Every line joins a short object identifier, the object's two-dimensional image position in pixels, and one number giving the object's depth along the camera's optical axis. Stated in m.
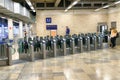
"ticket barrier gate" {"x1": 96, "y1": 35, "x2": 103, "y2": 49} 11.32
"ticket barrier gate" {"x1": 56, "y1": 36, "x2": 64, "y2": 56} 9.22
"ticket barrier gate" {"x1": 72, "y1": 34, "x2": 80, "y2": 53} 10.09
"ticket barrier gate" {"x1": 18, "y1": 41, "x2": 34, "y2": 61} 7.80
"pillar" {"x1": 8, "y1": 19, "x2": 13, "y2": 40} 13.24
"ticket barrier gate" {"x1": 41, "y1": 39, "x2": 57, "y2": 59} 8.75
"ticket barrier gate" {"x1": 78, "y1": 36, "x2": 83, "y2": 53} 10.03
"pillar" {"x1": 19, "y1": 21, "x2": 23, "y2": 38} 16.12
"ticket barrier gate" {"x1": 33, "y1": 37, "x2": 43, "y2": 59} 8.42
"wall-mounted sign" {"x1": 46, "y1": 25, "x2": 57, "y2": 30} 17.99
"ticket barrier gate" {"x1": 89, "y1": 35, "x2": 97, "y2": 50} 10.90
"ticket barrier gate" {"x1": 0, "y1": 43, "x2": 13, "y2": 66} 6.95
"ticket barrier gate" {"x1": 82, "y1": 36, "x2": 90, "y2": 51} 10.49
